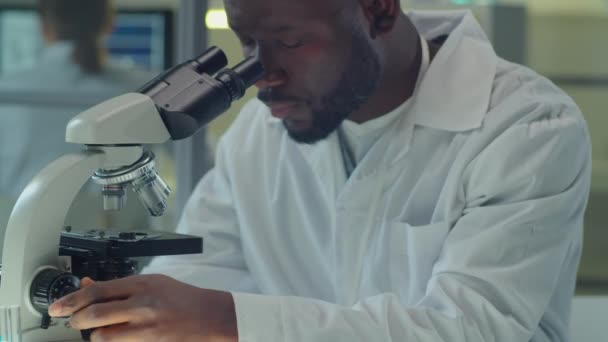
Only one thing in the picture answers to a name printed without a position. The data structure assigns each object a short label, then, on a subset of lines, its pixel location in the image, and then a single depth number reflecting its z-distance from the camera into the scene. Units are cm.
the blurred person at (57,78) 389
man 150
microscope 144
